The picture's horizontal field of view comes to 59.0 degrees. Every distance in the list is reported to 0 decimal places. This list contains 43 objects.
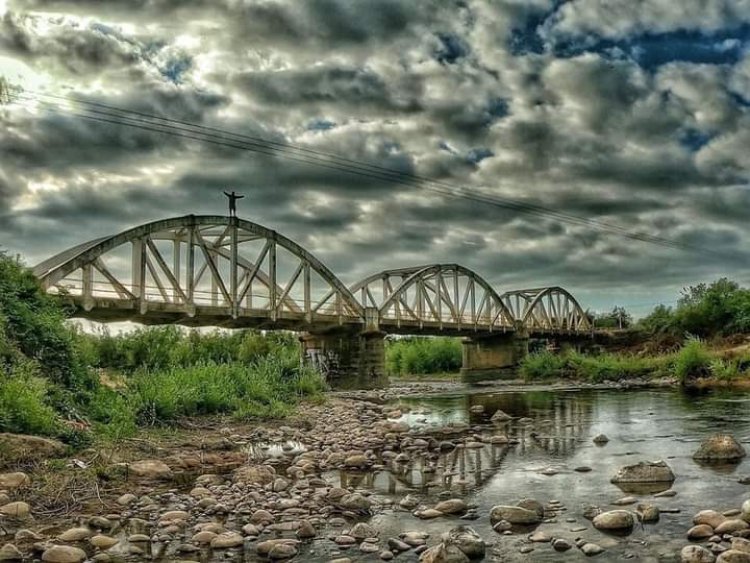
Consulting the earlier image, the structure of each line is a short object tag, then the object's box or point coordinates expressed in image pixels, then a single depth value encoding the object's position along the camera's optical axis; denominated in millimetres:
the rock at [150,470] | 10367
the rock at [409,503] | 8516
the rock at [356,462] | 11719
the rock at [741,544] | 5831
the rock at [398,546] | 6695
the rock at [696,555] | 5855
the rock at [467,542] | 6332
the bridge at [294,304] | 36656
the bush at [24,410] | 10847
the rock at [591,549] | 6309
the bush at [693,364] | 34000
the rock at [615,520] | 7062
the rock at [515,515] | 7531
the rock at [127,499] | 8805
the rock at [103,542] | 6949
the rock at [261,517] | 7797
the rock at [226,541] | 6945
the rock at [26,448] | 9700
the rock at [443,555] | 6055
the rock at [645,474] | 9477
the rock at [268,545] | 6707
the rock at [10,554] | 6496
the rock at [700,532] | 6590
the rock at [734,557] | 5631
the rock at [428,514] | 7949
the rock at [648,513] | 7316
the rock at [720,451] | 11000
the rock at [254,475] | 10070
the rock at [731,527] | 6613
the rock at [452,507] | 8148
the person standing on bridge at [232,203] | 46094
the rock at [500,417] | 19930
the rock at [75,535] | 7148
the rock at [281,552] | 6559
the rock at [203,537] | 7086
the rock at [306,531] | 7264
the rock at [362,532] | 7148
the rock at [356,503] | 8375
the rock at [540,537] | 6789
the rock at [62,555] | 6426
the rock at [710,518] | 6898
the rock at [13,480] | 8680
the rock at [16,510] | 7789
